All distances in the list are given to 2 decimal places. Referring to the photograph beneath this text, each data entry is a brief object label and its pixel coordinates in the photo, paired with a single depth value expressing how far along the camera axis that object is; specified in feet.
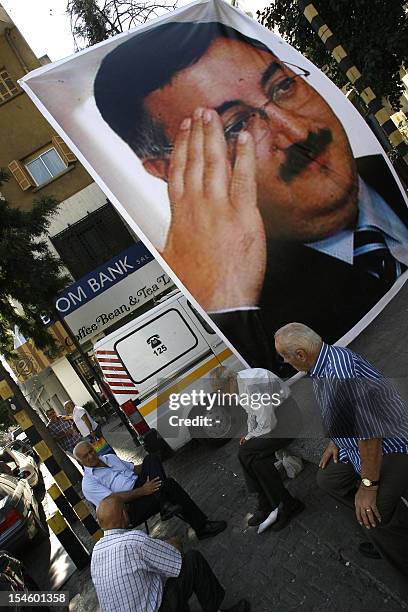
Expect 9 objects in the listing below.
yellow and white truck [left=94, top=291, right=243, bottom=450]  24.39
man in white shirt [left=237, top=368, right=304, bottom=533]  15.49
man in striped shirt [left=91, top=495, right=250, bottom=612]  10.93
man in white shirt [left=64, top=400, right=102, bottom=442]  35.24
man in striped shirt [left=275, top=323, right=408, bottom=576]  9.64
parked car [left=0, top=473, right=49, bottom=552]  23.73
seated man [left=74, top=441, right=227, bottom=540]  17.07
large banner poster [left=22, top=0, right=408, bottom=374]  22.97
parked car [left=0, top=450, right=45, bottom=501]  34.63
